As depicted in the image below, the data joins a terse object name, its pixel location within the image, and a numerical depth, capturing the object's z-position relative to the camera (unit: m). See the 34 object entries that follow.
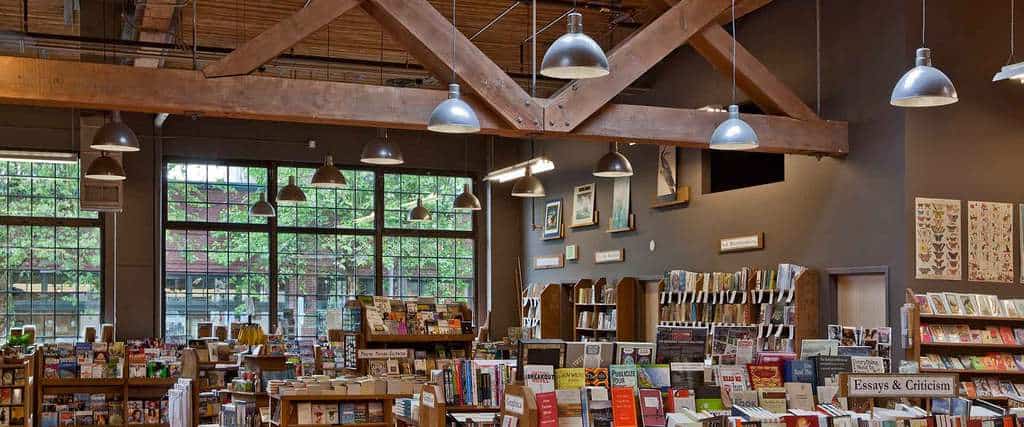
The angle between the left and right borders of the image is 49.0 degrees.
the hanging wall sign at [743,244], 11.77
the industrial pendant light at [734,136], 8.30
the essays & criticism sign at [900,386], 6.23
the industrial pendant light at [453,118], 7.70
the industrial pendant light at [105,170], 11.16
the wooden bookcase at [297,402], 8.08
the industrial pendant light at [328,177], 12.36
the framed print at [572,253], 16.11
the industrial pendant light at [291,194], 14.58
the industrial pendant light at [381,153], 10.53
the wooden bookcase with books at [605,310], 14.09
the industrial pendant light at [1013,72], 8.23
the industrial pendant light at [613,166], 11.07
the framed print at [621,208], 14.60
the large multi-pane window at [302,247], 17.17
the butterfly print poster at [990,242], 10.10
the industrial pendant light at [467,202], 14.95
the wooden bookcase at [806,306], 10.73
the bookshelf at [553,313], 16.03
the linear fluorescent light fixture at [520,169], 13.41
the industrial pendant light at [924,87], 7.05
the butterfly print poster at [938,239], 9.91
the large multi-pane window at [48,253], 16.27
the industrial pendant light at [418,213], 16.25
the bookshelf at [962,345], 9.40
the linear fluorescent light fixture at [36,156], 14.76
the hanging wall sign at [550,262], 16.64
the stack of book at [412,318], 10.16
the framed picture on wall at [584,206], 15.60
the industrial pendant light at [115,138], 9.44
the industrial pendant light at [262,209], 15.55
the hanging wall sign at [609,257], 14.74
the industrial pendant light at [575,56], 6.54
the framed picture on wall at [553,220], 16.75
